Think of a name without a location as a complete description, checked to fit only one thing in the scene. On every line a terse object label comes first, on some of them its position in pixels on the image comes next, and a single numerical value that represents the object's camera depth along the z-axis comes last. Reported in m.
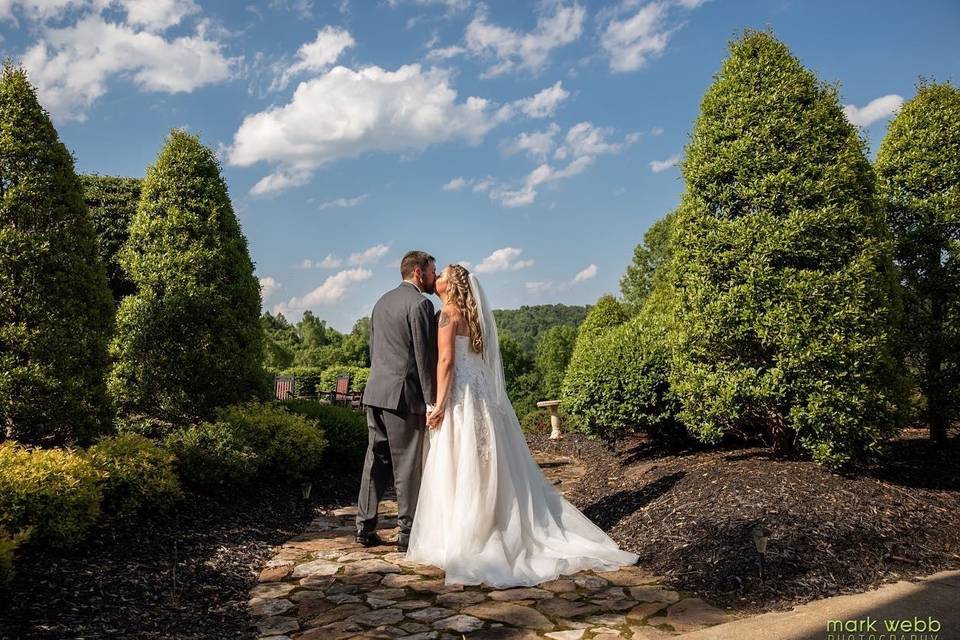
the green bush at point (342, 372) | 23.27
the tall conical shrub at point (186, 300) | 8.18
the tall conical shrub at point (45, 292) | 6.05
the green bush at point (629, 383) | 8.23
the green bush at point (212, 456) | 6.67
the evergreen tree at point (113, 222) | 10.99
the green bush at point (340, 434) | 9.05
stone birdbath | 12.99
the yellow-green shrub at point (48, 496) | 4.61
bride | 4.89
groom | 5.63
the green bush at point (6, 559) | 3.79
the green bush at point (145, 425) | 7.96
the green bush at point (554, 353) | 24.39
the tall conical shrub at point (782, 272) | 5.87
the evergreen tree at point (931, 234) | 7.29
